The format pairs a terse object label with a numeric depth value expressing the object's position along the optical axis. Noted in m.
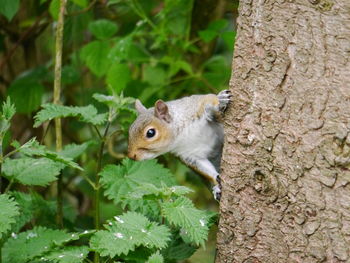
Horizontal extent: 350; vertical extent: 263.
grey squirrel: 5.04
